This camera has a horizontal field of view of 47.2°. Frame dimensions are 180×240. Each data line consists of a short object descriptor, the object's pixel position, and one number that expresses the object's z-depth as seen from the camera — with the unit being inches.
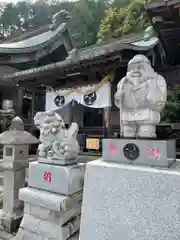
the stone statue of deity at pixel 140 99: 99.5
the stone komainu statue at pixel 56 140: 113.5
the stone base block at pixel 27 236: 115.3
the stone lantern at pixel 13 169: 143.5
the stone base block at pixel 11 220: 139.4
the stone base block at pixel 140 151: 90.0
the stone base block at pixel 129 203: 84.4
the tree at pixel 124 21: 481.1
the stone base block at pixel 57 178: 108.4
